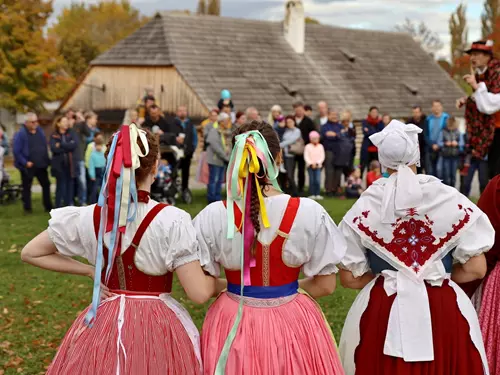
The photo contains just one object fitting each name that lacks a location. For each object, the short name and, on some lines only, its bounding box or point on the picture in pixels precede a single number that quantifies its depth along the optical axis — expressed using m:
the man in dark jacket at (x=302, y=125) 15.55
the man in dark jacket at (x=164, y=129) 13.62
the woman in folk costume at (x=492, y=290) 4.45
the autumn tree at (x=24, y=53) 36.62
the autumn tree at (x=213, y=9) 66.00
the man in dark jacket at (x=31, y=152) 13.34
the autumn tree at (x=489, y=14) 57.81
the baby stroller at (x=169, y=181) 13.29
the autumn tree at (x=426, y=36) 69.69
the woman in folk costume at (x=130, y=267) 3.70
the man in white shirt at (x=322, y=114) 16.14
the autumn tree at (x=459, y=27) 63.34
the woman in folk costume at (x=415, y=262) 3.94
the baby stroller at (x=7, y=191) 15.22
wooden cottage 31.19
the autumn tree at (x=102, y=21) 60.06
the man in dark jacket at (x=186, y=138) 14.43
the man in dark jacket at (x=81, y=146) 13.78
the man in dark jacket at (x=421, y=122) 15.15
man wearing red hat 7.20
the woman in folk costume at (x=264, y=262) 3.76
